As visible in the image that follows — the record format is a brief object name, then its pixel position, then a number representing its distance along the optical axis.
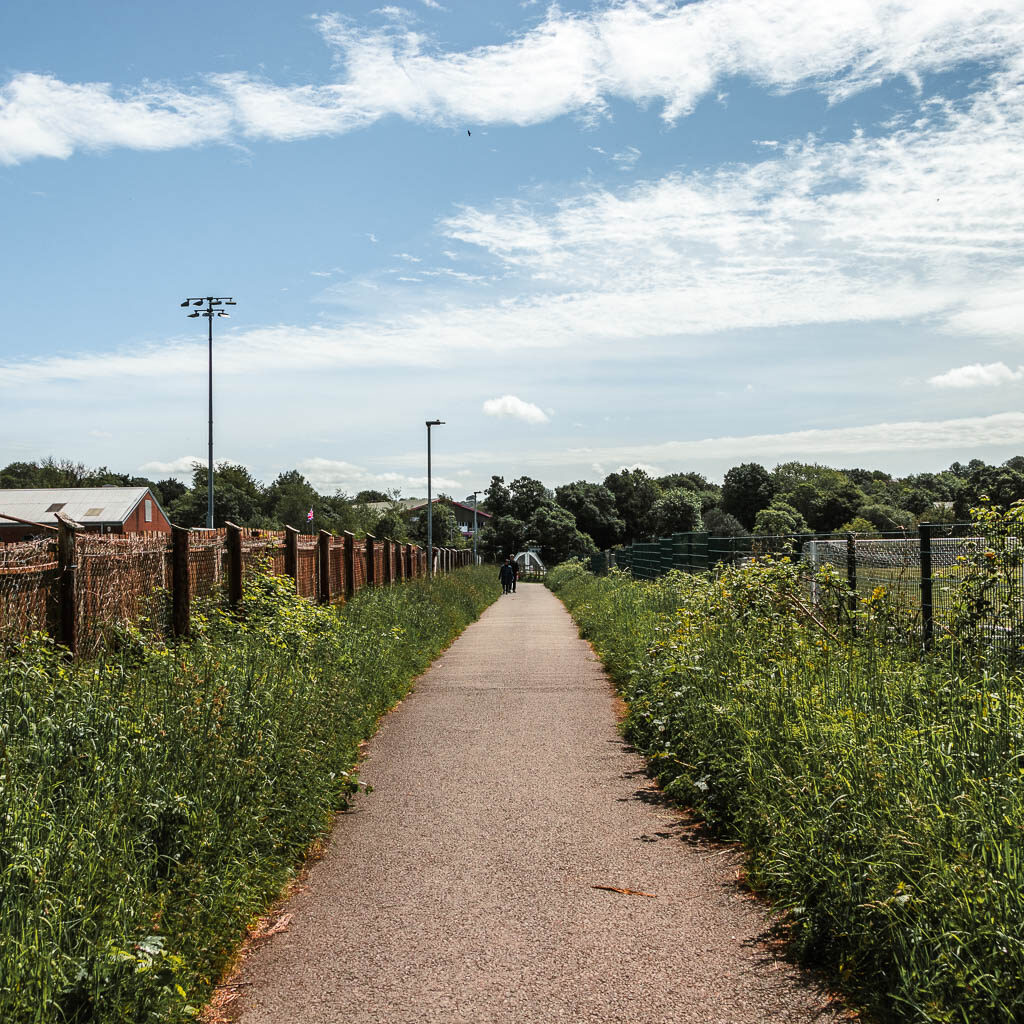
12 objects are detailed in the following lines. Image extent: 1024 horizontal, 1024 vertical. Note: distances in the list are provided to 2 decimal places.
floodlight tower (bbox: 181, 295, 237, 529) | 43.16
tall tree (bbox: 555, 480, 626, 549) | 106.81
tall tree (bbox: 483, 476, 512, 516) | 97.25
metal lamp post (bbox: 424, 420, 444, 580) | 37.74
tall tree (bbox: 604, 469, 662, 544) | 121.44
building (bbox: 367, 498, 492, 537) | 149.12
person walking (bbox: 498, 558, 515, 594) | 46.44
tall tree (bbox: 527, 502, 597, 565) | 94.25
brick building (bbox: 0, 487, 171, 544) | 60.66
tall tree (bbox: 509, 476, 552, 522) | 96.88
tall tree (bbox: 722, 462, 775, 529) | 113.75
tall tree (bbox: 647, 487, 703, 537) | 116.19
